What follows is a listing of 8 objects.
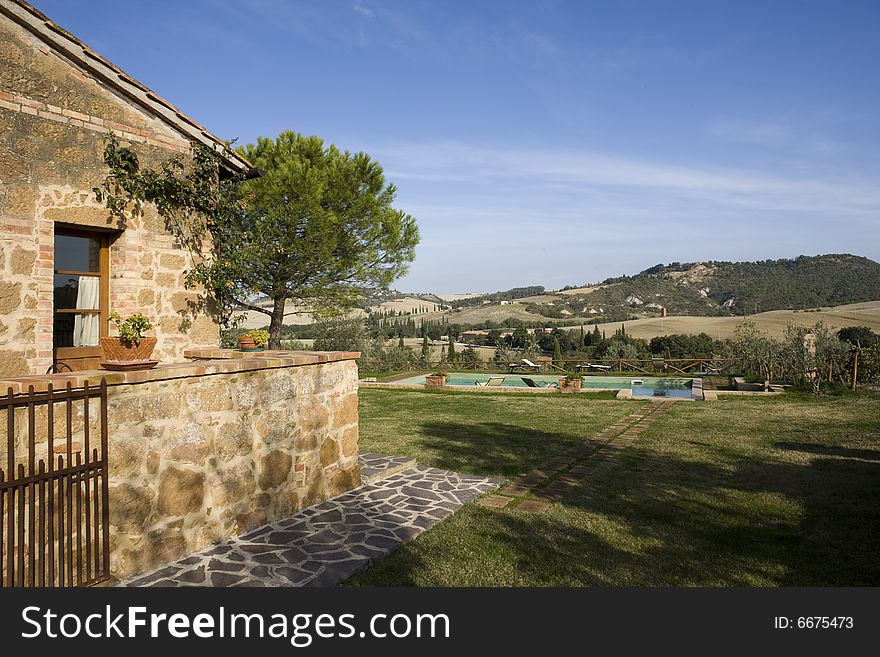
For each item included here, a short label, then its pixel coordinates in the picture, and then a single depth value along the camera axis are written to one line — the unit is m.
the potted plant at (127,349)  4.28
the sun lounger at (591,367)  24.47
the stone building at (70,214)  5.00
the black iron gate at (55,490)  3.34
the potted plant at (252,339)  7.28
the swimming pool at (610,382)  19.67
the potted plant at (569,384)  17.44
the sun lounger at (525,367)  23.94
